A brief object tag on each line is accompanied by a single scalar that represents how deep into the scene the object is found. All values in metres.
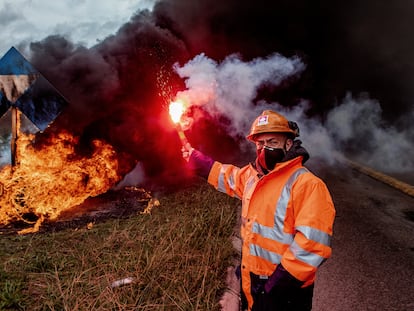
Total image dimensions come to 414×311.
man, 2.05
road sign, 6.05
